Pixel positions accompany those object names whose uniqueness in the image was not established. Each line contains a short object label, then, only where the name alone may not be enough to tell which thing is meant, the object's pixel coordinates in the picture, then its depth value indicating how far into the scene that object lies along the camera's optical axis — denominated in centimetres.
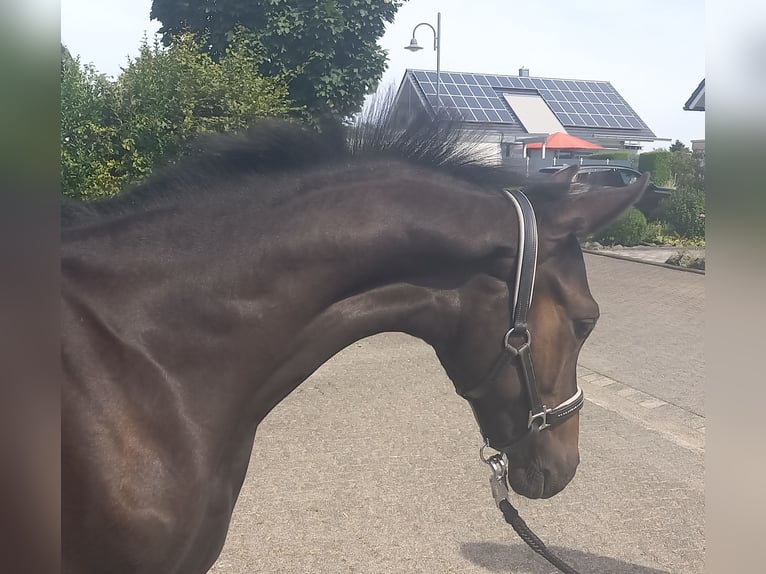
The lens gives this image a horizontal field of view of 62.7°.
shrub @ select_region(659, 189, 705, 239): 1404
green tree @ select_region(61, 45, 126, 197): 564
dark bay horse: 132
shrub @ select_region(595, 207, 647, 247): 1520
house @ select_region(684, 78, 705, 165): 1327
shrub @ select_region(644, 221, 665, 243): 1550
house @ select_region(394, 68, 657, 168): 2022
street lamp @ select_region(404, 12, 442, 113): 1206
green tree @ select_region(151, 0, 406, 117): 759
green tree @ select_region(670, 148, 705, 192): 1398
